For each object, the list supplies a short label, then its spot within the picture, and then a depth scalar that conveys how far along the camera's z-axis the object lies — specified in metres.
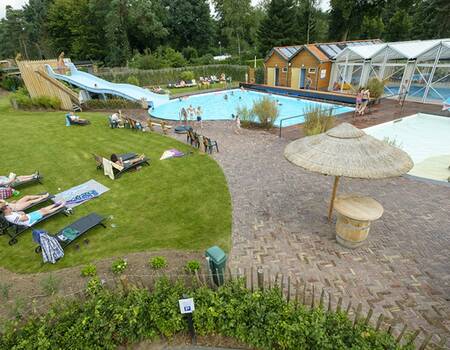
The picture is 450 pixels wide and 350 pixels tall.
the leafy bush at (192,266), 5.75
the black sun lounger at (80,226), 6.70
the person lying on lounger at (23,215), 7.10
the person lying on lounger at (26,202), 8.06
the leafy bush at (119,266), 5.93
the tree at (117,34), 41.84
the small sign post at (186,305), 4.02
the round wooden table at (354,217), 5.93
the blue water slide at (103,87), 23.66
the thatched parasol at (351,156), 5.70
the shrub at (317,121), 12.64
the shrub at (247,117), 16.70
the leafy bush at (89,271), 5.88
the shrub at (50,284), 5.46
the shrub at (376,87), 19.31
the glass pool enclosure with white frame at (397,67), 18.78
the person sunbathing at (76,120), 17.83
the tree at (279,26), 40.94
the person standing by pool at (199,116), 16.85
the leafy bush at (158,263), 6.00
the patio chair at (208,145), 12.73
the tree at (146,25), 42.00
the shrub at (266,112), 15.86
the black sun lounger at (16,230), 7.22
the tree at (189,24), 50.31
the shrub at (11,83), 35.32
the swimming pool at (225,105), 21.11
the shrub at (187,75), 36.81
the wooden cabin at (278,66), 28.33
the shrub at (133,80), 31.30
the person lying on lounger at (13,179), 9.81
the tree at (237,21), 49.97
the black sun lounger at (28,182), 10.02
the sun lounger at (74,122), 17.89
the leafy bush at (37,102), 22.12
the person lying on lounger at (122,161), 11.00
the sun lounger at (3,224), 7.48
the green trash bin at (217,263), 4.99
